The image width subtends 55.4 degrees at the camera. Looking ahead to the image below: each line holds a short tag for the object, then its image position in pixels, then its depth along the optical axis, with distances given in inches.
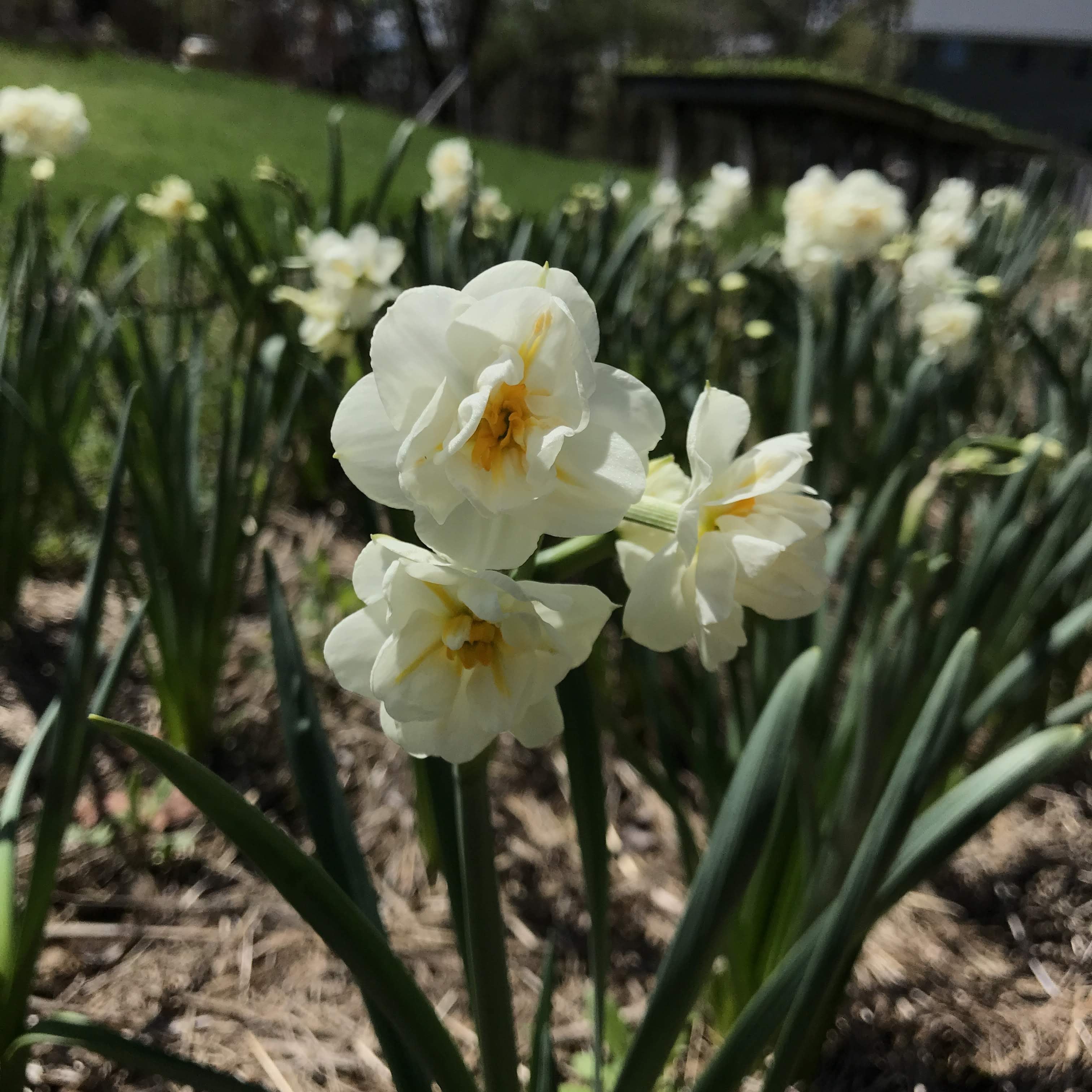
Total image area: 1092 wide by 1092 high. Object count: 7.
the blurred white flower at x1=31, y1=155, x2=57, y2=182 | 19.9
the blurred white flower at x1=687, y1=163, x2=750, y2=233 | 34.4
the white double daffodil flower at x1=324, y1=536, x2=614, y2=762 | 6.2
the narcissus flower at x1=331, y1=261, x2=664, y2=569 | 5.8
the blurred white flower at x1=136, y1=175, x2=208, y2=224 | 23.3
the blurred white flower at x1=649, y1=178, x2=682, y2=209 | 36.3
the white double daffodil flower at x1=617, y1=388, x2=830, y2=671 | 6.8
